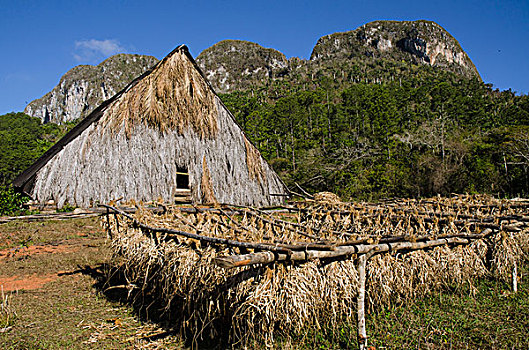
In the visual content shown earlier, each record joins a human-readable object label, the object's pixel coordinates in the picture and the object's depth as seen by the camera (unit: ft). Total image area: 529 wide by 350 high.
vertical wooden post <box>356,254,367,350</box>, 9.93
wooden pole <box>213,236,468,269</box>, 8.30
